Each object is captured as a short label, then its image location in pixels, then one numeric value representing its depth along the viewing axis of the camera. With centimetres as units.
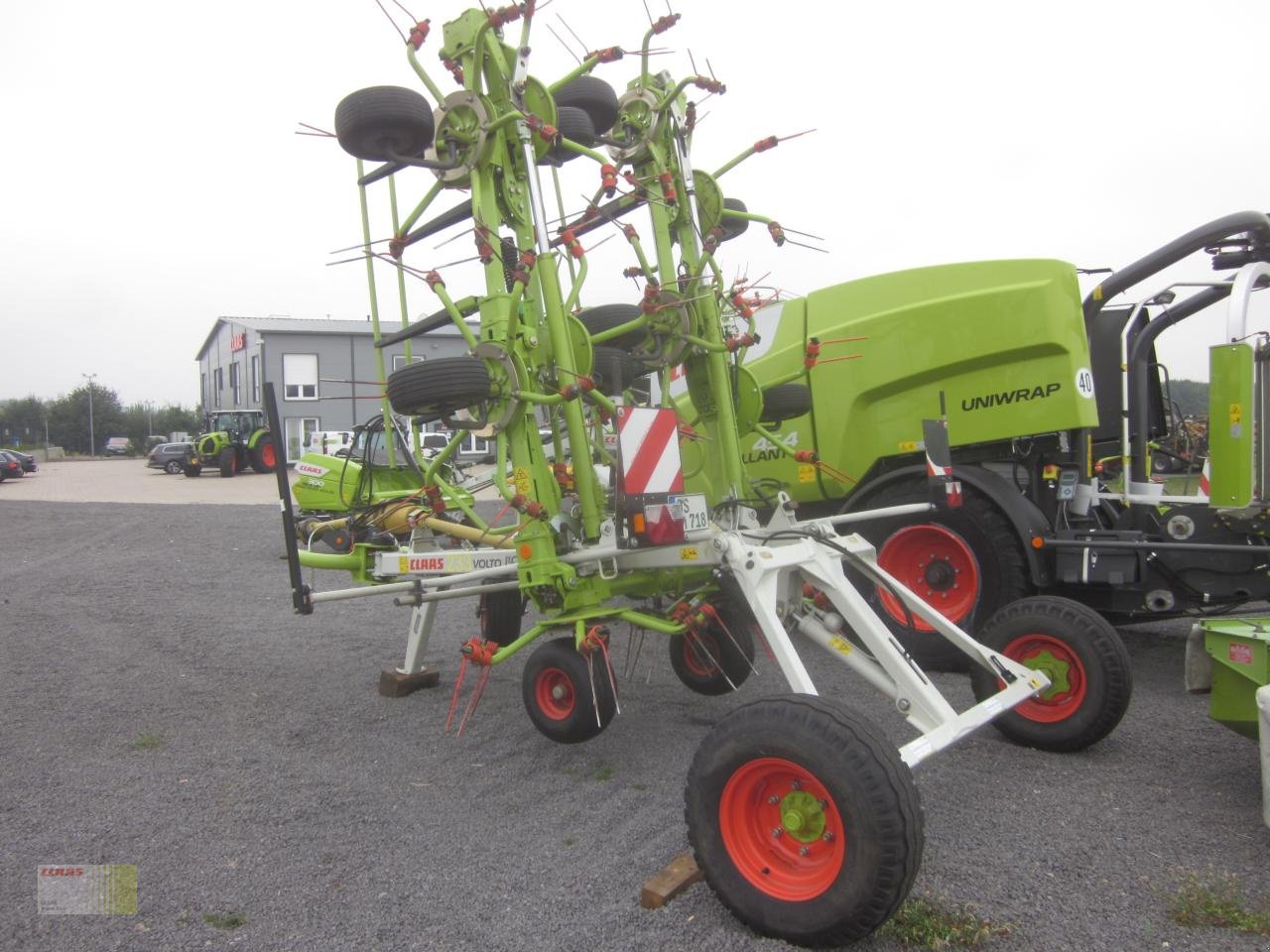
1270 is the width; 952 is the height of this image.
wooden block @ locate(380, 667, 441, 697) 523
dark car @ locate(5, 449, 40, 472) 3272
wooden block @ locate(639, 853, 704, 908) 279
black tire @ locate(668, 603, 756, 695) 483
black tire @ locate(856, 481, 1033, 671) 558
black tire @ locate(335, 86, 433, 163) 398
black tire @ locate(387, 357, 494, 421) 374
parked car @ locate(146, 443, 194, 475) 3275
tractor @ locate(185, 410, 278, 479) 2878
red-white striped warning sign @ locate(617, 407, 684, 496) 373
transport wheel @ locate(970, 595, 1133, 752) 376
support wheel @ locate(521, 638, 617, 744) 386
